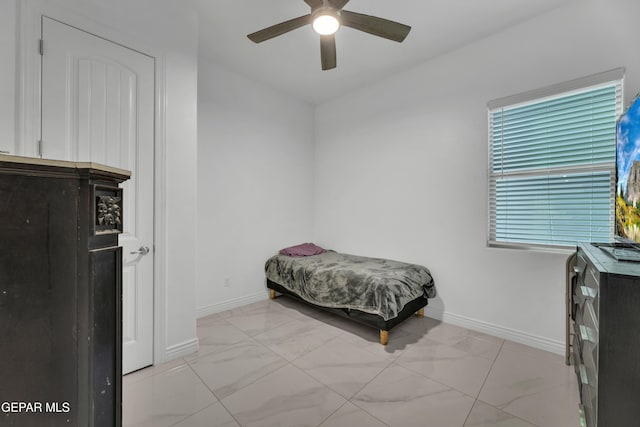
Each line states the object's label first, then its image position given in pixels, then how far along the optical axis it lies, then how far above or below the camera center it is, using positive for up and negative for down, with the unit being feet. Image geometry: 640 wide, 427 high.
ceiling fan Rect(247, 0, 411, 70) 5.51 +4.25
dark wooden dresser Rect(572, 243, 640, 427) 3.02 -1.58
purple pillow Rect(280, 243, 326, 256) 11.70 -1.73
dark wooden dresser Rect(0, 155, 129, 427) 2.20 -0.74
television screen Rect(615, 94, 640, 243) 4.66 +0.75
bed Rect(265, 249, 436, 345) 7.82 -2.46
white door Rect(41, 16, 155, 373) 5.41 +1.96
